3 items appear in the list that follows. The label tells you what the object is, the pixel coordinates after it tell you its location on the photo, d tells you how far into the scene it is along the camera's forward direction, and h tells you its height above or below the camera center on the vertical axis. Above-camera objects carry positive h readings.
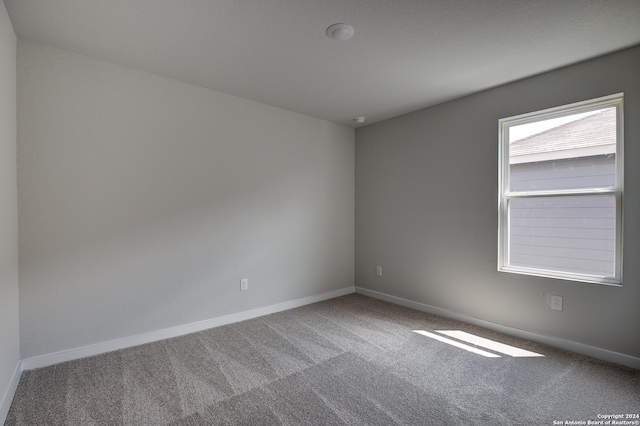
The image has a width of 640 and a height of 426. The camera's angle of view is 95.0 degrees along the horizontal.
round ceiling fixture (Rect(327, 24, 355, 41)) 2.00 +1.23
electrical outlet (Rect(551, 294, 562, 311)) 2.62 -0.86
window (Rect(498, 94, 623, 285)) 2.43 +0.13
